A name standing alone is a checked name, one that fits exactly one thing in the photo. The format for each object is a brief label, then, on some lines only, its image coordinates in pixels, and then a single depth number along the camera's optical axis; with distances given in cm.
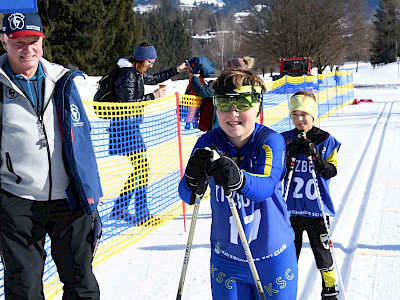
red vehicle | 3168
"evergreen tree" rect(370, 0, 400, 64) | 8138
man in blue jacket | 271
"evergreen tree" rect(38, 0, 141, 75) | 2802
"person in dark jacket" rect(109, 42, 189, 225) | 541
